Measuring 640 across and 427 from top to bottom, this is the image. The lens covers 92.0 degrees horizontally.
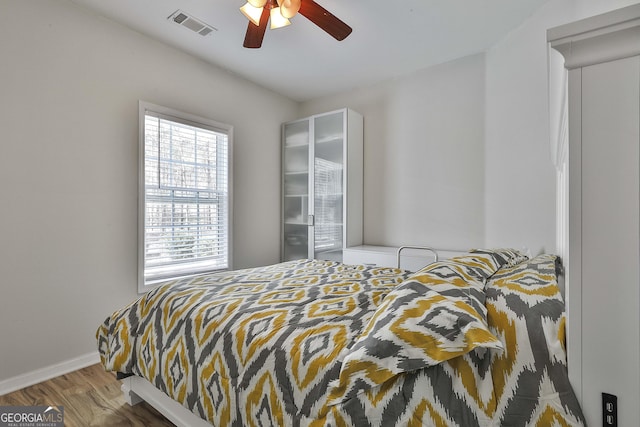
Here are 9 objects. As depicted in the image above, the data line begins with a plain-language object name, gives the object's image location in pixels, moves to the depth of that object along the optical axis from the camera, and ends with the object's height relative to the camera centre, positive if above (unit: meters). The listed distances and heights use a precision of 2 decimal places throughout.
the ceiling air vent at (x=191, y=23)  2.39 +1.53
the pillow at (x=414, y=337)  0.87 -0.35
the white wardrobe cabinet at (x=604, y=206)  0.68 +0.02
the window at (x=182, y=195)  2.70 +0.17
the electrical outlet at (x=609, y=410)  0.71 -0.45
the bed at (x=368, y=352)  0.85 -0.46
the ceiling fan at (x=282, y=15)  1.80 +1.21
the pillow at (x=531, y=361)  0.79 -0.40
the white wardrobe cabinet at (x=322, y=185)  3.52 +0.34
